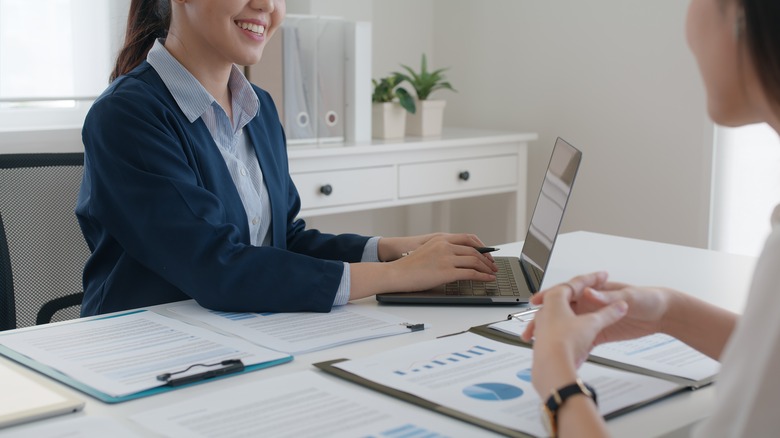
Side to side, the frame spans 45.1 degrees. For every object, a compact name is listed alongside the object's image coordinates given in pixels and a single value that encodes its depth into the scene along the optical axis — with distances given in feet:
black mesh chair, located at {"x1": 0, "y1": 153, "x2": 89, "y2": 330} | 5.58
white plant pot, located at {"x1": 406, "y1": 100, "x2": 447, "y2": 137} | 10.32
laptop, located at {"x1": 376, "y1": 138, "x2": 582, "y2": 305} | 4.50
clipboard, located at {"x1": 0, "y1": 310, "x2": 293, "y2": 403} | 3.21
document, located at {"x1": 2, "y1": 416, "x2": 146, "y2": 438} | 2.89
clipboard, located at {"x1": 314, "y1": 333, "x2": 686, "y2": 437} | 2.89
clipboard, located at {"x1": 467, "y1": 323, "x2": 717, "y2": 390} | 3.36
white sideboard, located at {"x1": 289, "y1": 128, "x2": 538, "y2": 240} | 8.89
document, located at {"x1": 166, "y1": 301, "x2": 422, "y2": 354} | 3.85
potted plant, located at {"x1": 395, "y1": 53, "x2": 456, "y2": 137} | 10.33
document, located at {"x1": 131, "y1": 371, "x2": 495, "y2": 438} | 2.88
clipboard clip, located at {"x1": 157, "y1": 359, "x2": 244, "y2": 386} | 3.31
